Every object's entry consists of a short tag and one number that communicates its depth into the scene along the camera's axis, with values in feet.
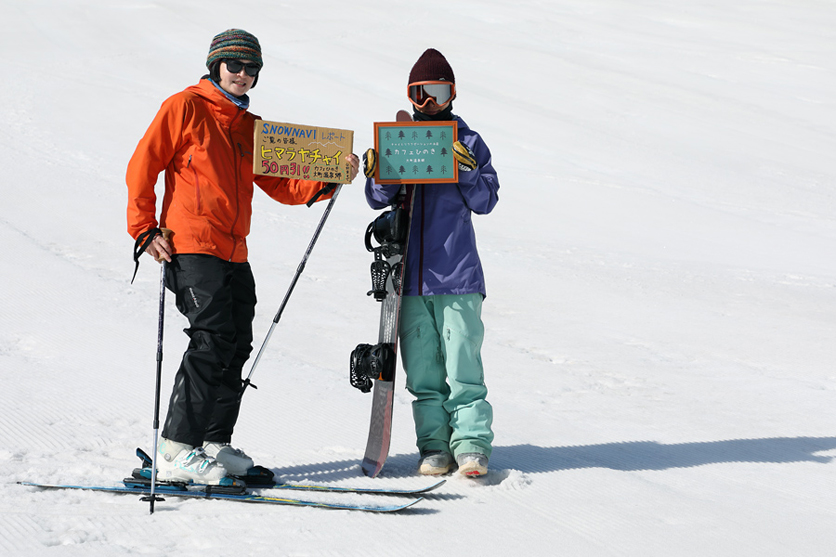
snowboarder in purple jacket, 24.02
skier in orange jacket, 21.68
